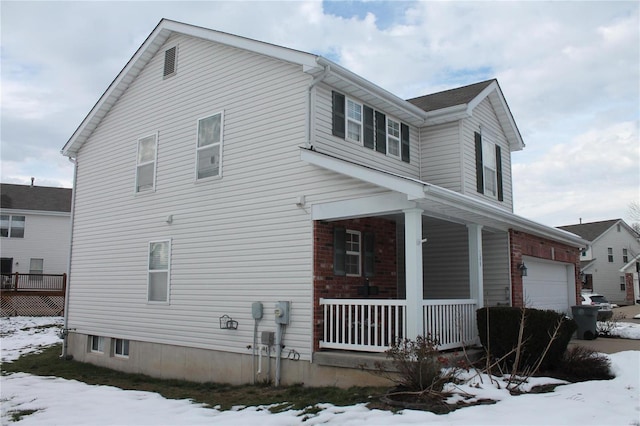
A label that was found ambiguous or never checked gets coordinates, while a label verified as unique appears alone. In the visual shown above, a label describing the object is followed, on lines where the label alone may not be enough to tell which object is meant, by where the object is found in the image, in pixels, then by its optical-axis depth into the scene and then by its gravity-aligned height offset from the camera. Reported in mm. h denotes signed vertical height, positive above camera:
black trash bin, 14562 -844
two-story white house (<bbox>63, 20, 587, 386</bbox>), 10320 +1456
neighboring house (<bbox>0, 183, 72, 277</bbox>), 32688 +3023
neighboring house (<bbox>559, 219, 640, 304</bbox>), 41844 +2582
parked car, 22856 -515
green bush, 9359 -780
